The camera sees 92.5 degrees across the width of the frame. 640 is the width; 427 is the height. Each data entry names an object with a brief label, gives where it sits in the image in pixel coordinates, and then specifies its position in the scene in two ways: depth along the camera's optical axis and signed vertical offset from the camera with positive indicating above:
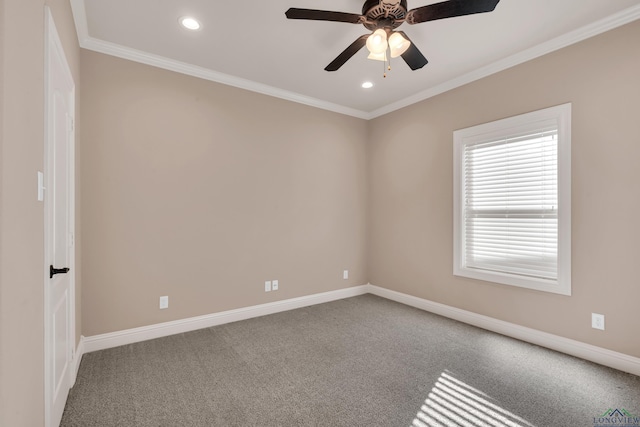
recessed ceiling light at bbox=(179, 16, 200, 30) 2.55 +1.60
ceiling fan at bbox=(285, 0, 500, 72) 1.86 +1.28
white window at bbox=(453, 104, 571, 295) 2.84 +0.11
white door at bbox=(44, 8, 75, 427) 1.58 -0.11
